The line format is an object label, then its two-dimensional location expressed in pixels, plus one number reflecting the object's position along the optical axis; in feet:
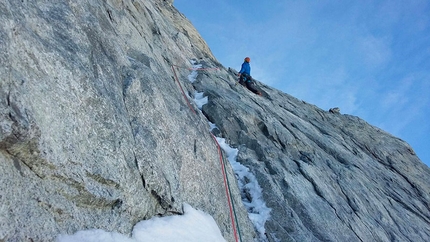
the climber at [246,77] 68.68
